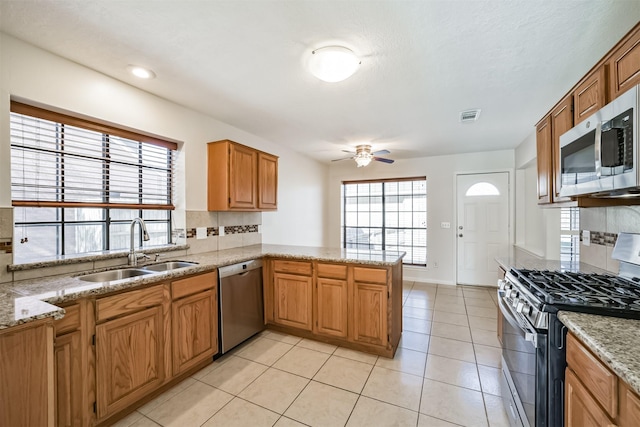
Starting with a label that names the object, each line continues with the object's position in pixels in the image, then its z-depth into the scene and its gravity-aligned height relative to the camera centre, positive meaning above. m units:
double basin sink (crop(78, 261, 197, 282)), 2.01 -0.47
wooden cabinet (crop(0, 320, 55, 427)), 1.10 -0.70
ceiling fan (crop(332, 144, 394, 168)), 3.92 +0.86
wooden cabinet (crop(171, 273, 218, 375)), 2.06 -0.88
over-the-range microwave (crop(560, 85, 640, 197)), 1.19 +0.32
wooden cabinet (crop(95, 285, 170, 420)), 1.62 -0.88
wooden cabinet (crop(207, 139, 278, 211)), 2.97 +0.43
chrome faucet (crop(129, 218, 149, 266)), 2.21 -0.31
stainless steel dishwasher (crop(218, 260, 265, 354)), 2.47 -0.89
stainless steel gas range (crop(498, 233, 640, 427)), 1.20 -0.53
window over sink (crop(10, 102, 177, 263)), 1.88 +0.25
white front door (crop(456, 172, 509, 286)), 4.61 -0.22
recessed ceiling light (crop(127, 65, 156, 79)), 2.08 +1.14
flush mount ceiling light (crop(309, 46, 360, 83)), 1.78 +1.04
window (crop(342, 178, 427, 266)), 5.30 -0.06
